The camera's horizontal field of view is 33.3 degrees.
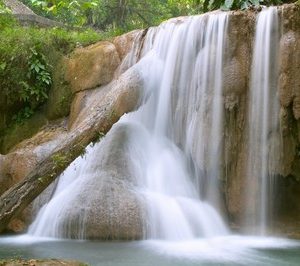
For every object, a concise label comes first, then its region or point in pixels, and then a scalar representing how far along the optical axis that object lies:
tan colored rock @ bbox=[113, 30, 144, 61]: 9.49
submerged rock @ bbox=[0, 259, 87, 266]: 3.50
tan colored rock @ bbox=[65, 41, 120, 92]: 9.45
